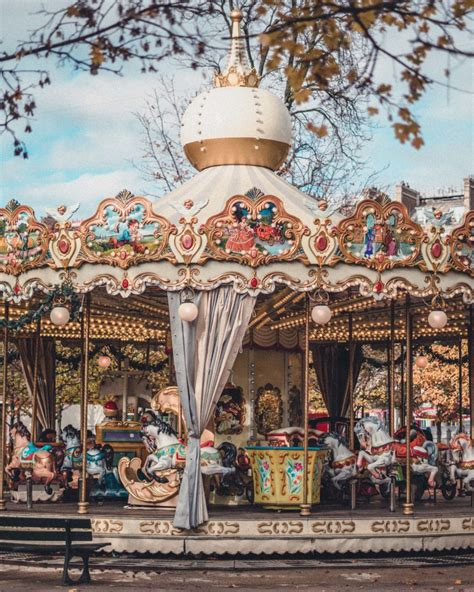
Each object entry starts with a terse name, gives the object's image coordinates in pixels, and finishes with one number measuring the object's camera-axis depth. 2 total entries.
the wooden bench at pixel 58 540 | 12.77
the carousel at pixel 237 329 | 14.87
